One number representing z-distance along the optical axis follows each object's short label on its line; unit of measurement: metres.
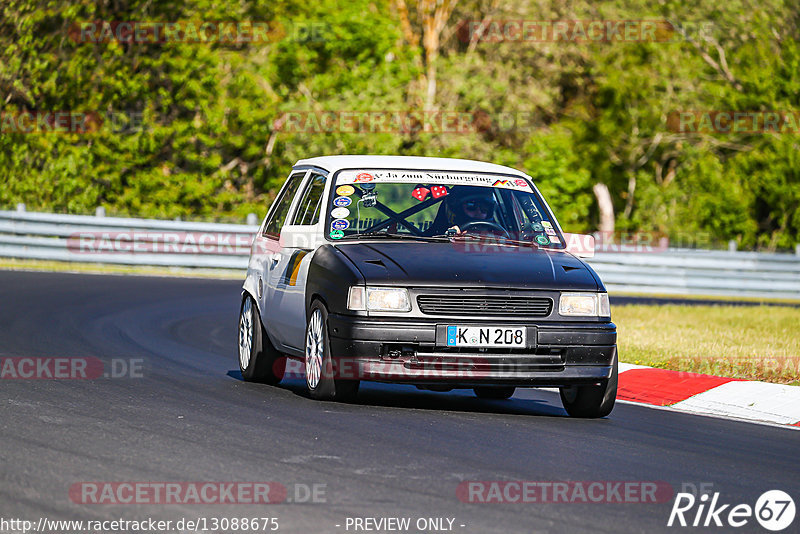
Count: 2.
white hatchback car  17.11
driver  19.70
